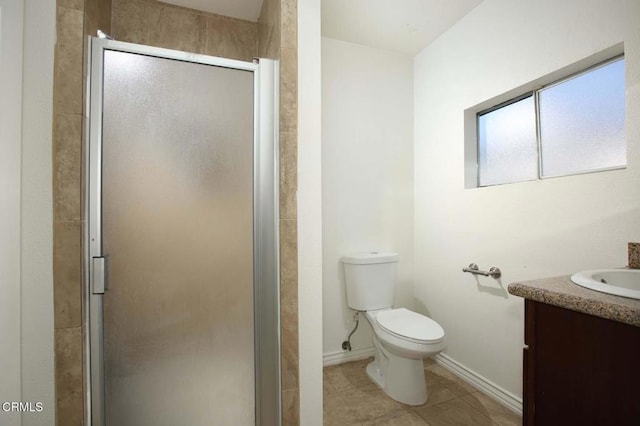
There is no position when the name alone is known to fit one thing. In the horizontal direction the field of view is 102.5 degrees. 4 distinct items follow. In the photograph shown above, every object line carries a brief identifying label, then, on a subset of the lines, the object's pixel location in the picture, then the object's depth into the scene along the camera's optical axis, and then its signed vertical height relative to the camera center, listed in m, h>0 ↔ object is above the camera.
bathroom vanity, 0.64 -0.40
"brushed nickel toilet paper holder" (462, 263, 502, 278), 1.62 -0.37
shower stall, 1.05 -0.10
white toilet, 1.52 -0.71
